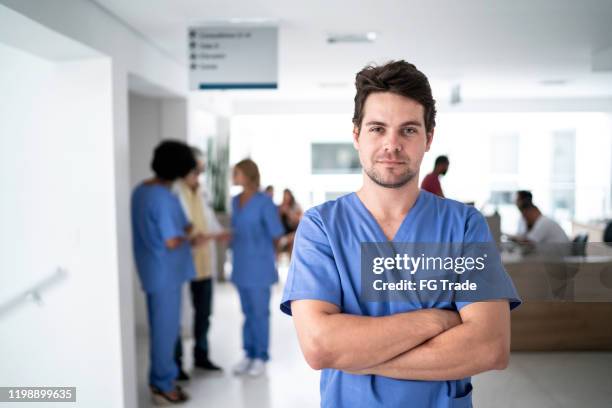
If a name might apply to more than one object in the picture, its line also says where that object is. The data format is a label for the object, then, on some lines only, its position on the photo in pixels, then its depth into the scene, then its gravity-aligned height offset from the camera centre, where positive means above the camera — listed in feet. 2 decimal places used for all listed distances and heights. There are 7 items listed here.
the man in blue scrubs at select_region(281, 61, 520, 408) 3.33 -0.88
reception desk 4.66 -1.18
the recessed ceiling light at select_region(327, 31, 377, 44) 9.52 +2.28
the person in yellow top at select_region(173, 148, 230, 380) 11.14 -2.05
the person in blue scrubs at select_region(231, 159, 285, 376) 11.11 -1.63
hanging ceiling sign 9.11 +1.84
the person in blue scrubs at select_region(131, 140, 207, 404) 9.49 -1.56
